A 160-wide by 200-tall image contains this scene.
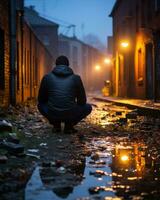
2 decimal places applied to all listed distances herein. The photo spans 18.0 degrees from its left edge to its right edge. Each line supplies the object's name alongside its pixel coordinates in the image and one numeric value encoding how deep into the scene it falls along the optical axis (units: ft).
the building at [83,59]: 270.26
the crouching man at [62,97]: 32.35
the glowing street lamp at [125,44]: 106.63
